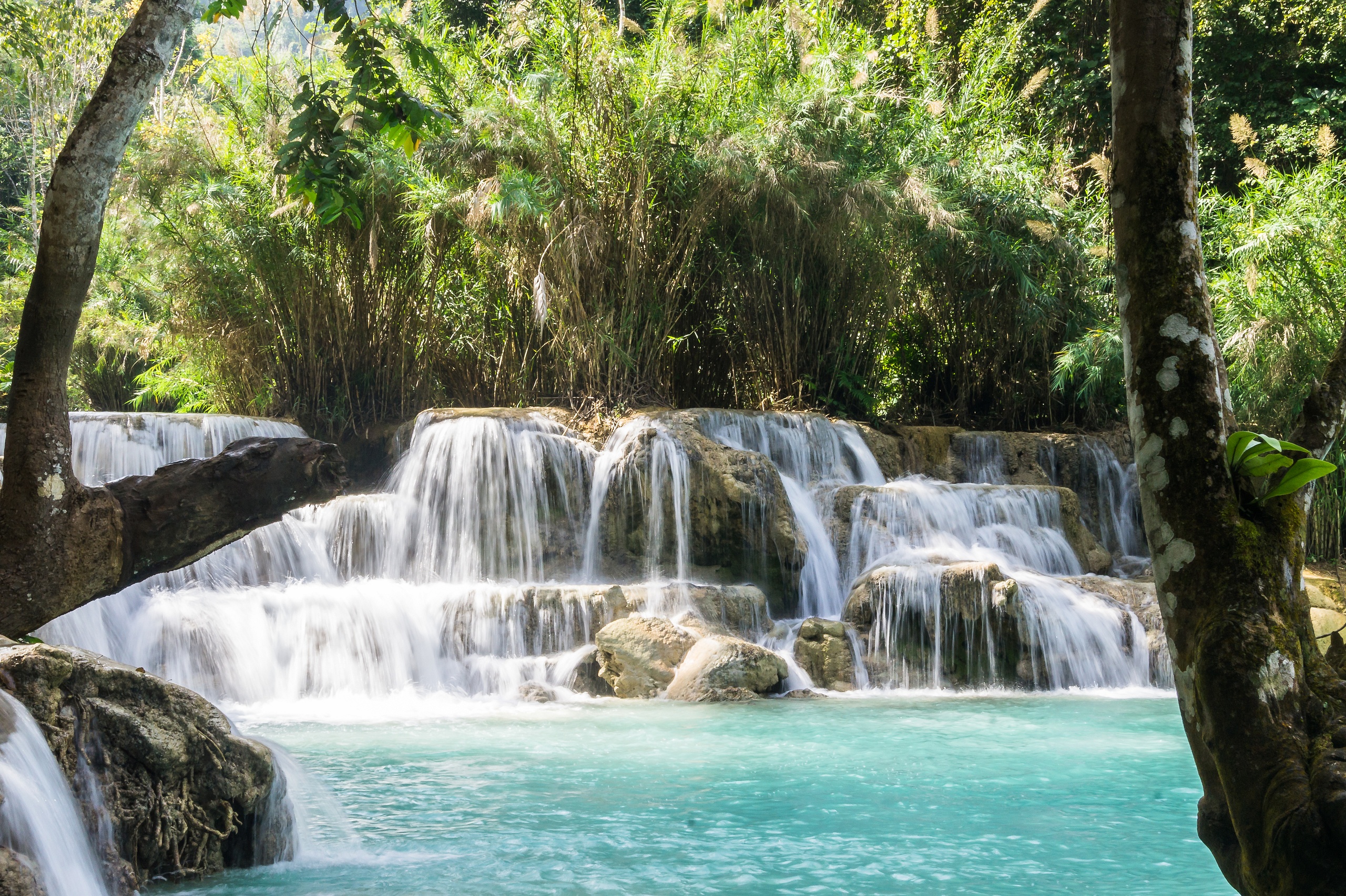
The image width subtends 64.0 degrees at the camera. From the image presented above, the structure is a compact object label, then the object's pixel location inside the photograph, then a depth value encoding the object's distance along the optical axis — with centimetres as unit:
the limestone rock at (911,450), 1161
